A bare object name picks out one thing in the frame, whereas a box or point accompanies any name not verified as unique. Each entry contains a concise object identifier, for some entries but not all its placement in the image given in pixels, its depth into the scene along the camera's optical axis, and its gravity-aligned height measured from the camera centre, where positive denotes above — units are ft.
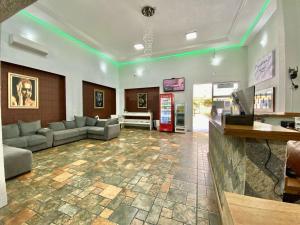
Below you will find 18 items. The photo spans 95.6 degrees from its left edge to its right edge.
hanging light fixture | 12.34 +9.27
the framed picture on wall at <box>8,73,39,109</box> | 12.75 +1.83
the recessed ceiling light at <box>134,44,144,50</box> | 19.77 +9.37
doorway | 22.00 +0.94
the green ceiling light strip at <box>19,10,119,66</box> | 13.39 +9.20
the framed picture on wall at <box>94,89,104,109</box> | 22.71 +1.85
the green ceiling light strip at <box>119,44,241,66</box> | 20.11 +9.15
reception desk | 3.20 -1.32
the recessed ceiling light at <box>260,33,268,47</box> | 13.91 +7.28
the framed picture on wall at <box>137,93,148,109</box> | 26.04 +1.82
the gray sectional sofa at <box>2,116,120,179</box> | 7.83 -2.46
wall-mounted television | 22.71 +4.26
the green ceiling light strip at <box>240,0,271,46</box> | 11.91 +9.09
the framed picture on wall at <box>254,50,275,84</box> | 12.61 +4.25
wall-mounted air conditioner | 11.96 +6.19
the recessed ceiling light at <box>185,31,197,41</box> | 16.52 +9.26
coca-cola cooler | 22.50 -0.44
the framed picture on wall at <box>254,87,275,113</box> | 12.65 +0.86
